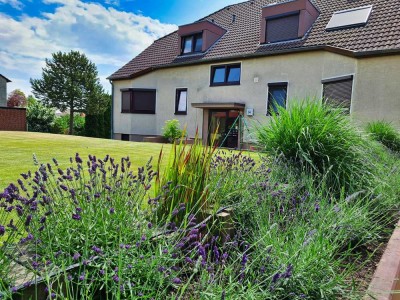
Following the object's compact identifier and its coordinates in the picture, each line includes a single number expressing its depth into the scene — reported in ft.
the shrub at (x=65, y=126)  89.04
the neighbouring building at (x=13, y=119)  65.31
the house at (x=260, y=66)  36.01
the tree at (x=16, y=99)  168.76
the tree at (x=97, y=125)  91.20
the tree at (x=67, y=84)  121.39
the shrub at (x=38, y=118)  83.56
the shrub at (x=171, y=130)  49.95
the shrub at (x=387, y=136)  25.63
